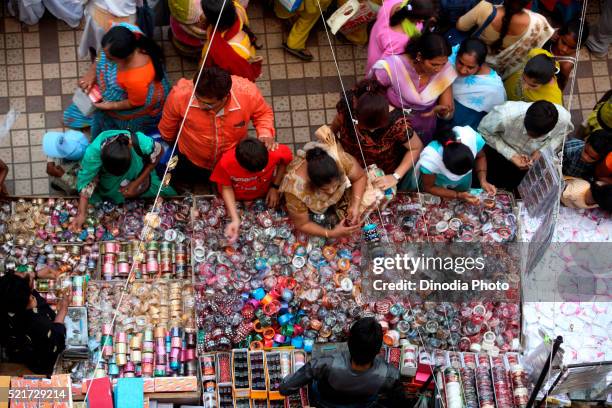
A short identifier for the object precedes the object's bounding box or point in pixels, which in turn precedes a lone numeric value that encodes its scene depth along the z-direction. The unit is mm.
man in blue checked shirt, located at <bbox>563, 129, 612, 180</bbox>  5738
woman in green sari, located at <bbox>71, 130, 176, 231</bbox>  5188
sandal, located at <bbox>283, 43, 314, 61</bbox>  6965
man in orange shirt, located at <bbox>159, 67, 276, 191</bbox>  5250
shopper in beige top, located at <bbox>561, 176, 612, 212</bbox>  5539
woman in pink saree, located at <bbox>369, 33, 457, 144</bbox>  5457
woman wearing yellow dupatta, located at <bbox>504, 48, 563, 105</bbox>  5496
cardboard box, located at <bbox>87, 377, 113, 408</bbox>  4969
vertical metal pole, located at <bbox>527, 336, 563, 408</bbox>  4566
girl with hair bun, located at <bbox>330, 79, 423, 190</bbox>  5078
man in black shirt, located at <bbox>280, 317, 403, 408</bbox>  4809
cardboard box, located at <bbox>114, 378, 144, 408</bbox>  5008
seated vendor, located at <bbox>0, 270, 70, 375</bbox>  4965
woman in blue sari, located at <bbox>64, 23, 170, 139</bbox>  5328
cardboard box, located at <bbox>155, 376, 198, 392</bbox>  5160
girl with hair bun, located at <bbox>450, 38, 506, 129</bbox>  5461
